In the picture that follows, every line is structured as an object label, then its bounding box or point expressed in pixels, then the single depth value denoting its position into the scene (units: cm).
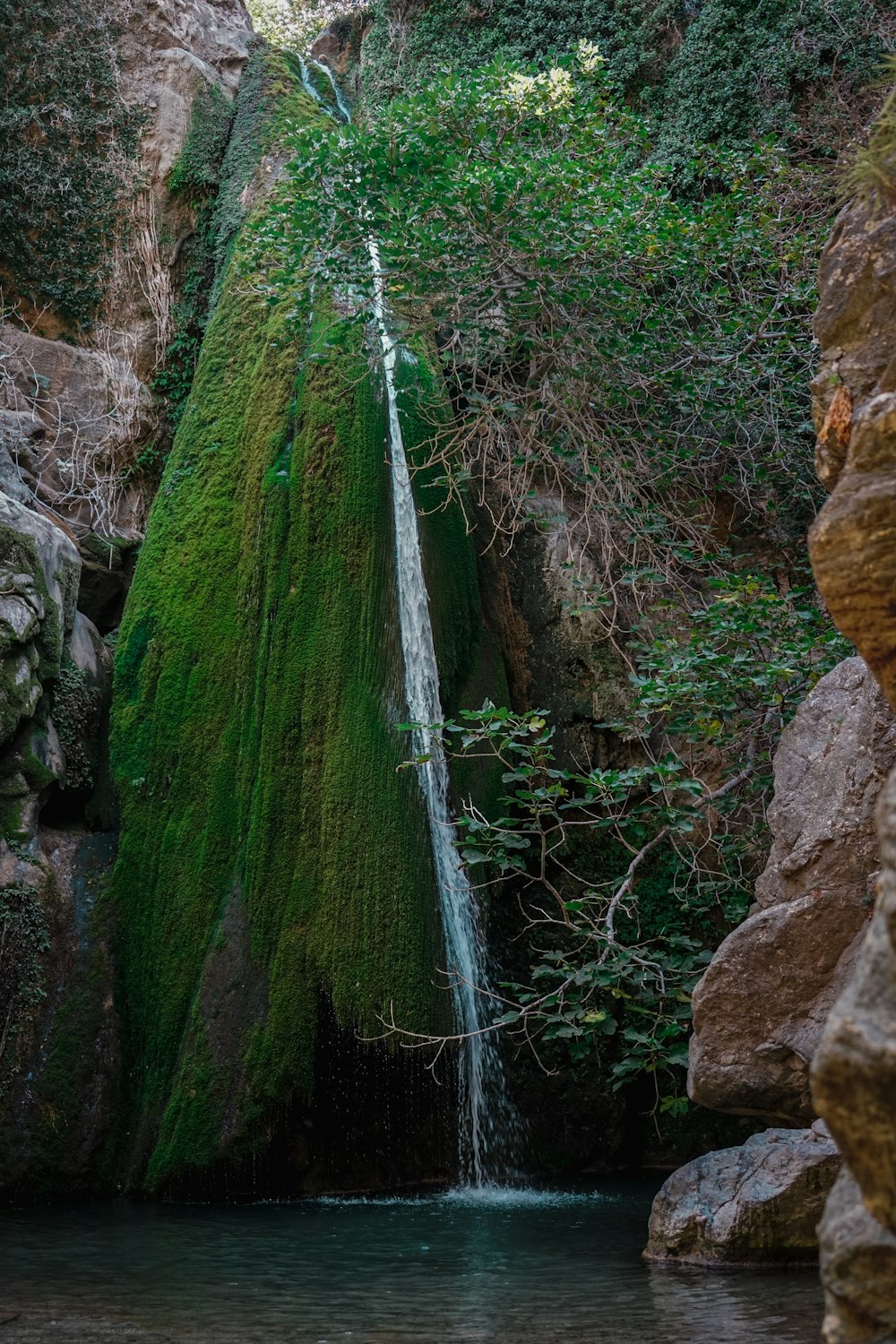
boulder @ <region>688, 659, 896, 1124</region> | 468
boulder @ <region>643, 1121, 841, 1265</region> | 463
